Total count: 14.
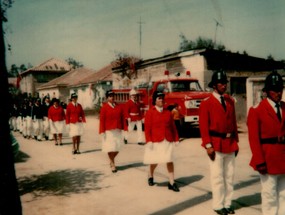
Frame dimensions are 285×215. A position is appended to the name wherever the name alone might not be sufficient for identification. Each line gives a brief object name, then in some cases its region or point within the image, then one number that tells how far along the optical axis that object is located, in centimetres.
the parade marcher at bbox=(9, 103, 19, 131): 2212
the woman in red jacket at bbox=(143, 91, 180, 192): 691
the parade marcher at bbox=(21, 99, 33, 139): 1716
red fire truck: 1430
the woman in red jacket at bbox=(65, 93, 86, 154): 1166
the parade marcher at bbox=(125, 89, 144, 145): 1365
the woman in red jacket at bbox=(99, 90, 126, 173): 891
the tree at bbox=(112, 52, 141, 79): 2822
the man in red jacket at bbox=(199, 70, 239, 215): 542
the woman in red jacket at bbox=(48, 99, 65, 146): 1425
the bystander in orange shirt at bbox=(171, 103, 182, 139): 1383
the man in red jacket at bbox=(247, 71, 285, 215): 443
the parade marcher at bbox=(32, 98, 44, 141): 1592
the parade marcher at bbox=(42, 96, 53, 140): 1601
